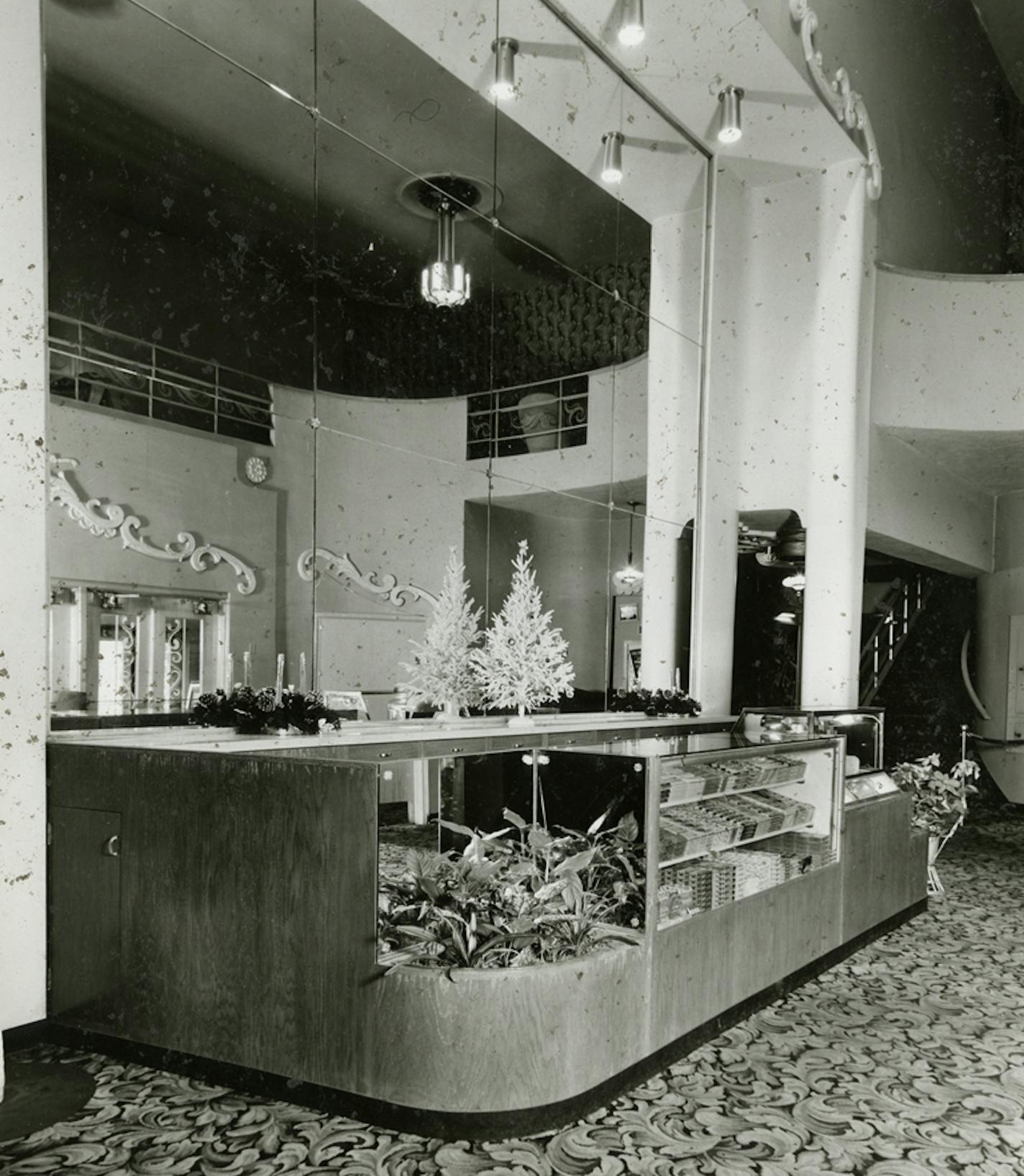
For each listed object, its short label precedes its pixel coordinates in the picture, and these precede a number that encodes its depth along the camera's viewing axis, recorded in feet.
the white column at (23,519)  13.12
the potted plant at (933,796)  22.85
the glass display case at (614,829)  12.34
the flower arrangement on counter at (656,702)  26.16
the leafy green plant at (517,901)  11.37
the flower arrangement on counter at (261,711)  15.61
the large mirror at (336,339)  14.64
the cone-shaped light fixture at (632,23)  20.80
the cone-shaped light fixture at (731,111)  24.95
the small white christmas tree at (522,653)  21.58
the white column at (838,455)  27.68
